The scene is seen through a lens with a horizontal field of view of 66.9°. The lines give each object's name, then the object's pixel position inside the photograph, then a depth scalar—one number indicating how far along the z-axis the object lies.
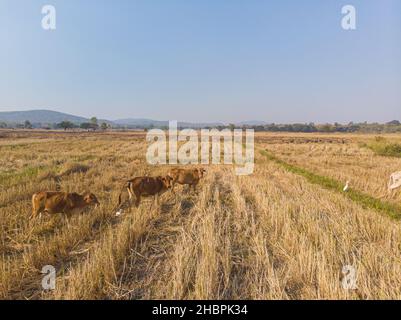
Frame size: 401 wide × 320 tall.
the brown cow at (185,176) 10.88
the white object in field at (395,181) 9.70
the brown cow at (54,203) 6.78
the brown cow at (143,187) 8.31
